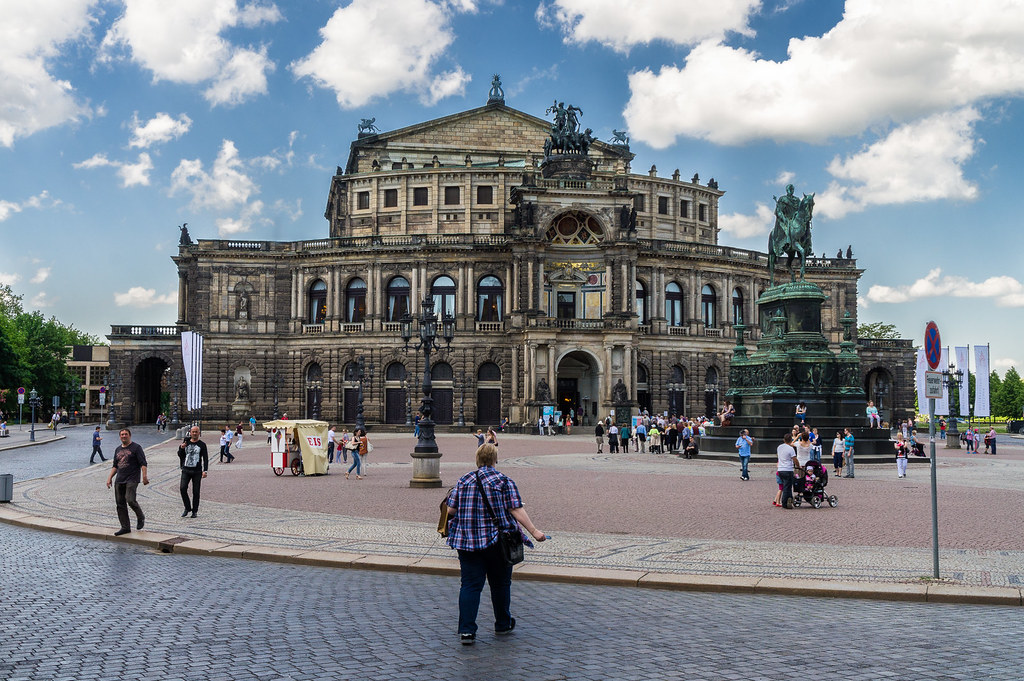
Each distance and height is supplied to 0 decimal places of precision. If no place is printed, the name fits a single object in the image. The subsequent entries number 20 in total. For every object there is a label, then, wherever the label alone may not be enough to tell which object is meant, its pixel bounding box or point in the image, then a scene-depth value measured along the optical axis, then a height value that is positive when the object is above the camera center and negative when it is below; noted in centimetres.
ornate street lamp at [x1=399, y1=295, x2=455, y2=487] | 2467 -174
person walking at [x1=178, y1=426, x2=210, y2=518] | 1857 -152
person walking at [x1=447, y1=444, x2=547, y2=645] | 876 -135
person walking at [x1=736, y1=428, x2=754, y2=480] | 2684 -189
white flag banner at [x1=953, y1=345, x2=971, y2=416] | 5678 +180
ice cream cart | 3023 -192
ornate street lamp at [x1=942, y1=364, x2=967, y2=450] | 5141 +8
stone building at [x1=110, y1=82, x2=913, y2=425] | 6694 +664
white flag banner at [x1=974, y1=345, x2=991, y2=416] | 5628 +76
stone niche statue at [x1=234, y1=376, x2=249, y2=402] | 7200 -38
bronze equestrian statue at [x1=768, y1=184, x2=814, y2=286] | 3753 +664
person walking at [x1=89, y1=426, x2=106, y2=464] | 3691 -207
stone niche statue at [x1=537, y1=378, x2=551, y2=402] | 6494 -19
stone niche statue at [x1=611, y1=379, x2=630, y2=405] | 6531 -34
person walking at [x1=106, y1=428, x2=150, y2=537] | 1628 -151
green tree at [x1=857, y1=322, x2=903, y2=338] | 12000 +764
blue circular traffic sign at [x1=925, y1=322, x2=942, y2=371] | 1238 +57
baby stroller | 1998 -211
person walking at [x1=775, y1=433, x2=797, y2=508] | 1984 -173
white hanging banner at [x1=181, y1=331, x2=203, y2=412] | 5778 +178
